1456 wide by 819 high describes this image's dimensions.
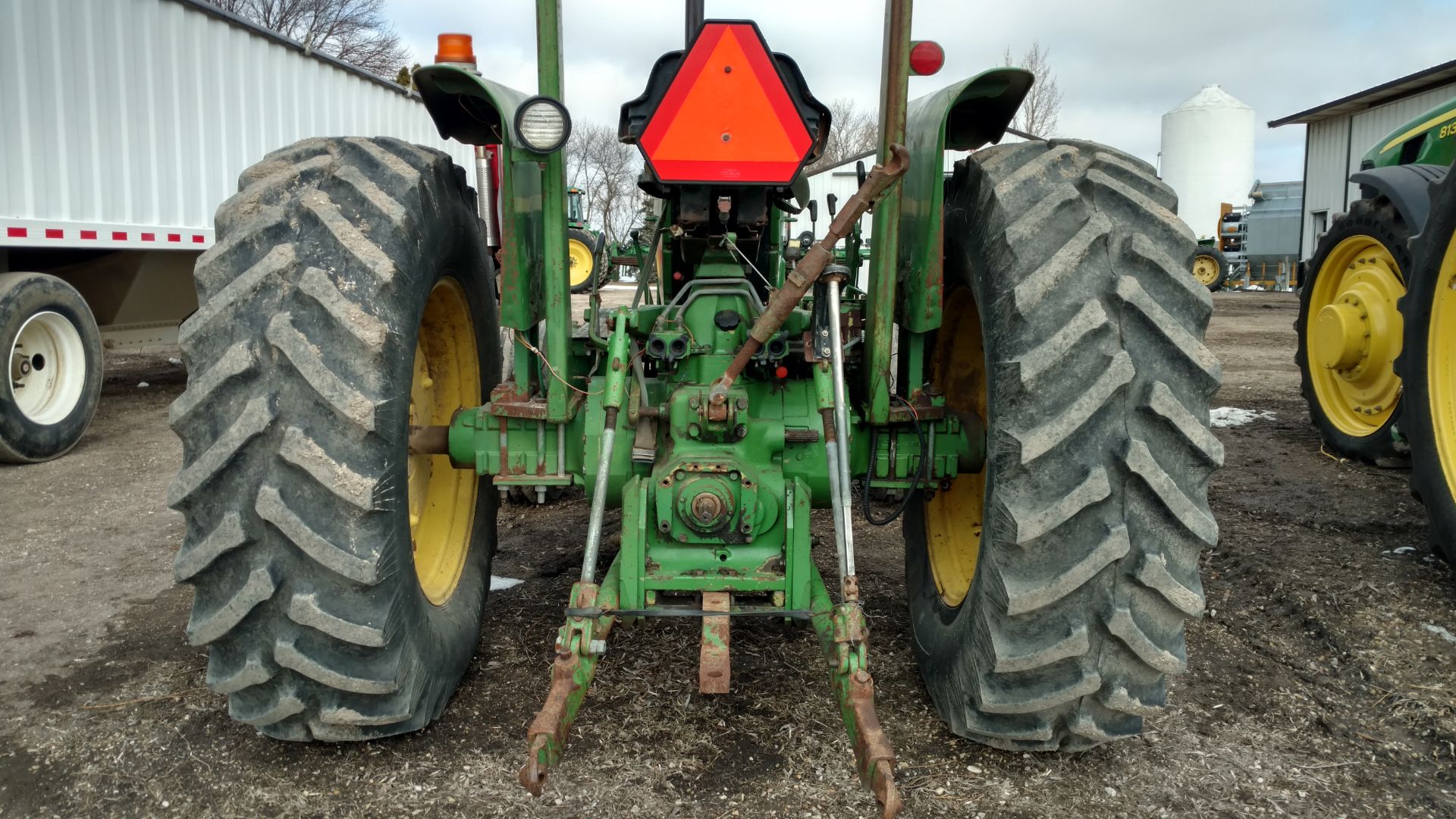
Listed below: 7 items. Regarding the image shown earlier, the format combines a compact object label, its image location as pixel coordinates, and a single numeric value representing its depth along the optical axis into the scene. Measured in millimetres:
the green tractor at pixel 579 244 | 14703
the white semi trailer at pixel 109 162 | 6535
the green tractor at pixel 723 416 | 2283
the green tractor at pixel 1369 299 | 5422
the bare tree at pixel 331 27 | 28812
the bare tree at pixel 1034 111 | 30906
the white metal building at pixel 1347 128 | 21000
